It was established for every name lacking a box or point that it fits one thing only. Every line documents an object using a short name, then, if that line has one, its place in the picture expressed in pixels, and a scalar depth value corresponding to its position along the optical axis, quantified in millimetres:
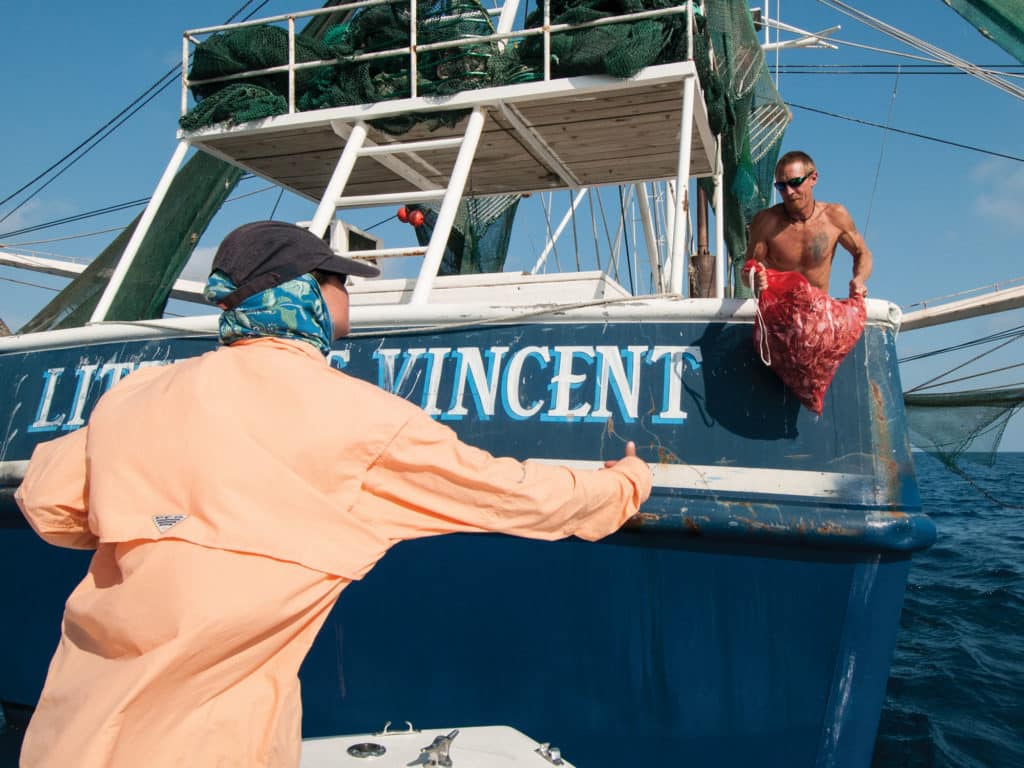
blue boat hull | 2826
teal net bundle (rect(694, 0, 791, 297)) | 4953
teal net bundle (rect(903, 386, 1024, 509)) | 4785
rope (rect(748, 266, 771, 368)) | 2902
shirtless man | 3439
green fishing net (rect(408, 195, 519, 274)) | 7570
